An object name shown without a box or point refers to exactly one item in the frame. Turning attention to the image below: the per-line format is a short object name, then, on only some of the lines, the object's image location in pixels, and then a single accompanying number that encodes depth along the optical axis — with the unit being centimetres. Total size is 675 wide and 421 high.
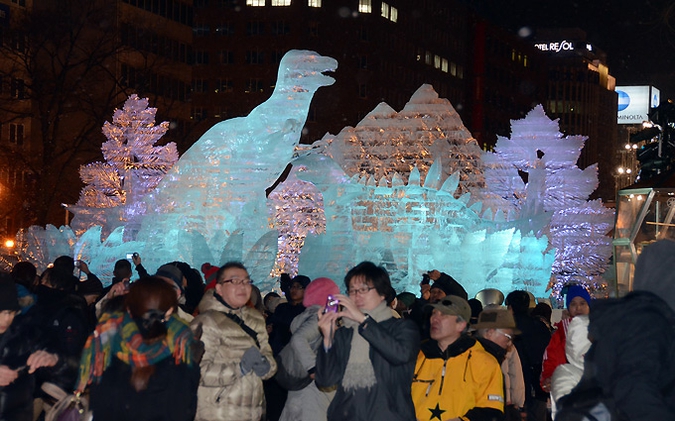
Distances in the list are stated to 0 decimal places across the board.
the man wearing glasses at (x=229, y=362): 687
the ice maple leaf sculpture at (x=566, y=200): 3434
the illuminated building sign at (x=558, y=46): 15962
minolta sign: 16475
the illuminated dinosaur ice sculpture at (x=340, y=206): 2489
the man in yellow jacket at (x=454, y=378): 647
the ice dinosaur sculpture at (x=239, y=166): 2534
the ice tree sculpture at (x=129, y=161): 3481
